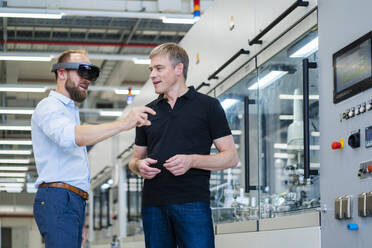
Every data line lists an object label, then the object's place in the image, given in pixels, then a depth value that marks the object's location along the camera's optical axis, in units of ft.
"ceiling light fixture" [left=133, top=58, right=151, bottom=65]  28.84
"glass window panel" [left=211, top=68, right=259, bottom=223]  13.20
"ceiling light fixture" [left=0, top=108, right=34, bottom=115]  36.68
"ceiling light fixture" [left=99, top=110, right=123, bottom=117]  38.17
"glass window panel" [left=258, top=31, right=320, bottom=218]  10.09
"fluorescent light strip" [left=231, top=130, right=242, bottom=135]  15.55
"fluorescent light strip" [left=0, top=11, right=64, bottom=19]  22.03
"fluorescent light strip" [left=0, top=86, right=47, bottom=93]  32.50
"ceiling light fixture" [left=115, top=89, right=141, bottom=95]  34.71
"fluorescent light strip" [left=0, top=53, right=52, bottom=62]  27.14
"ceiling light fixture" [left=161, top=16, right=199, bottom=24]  23.24
